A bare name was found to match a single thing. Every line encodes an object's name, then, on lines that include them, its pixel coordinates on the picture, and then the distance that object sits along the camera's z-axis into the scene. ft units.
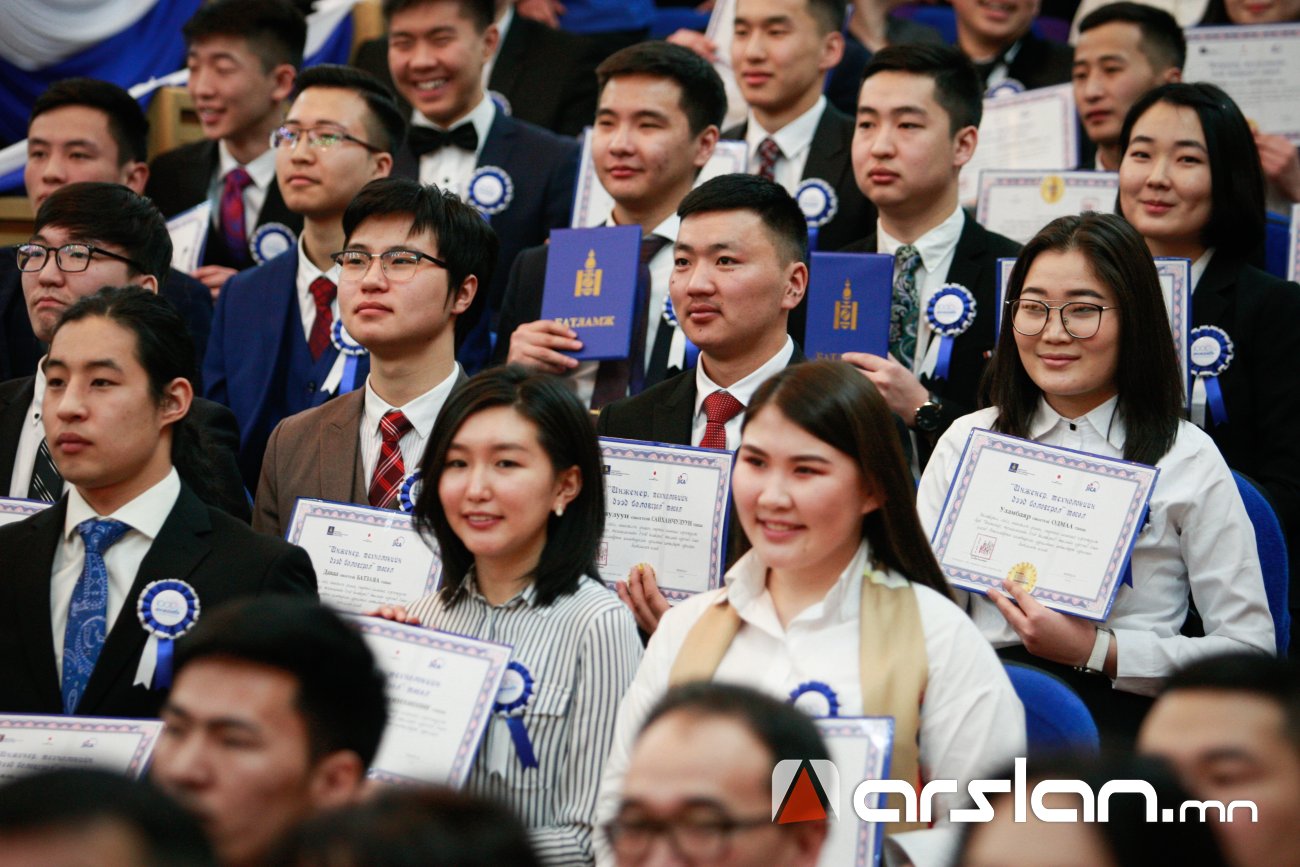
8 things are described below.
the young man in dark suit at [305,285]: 36.01
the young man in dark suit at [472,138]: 40.88
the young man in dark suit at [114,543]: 23.58
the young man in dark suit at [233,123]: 44.04
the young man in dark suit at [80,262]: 30.76
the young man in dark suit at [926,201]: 33.19
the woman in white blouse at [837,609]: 20.08
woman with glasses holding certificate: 24.76
